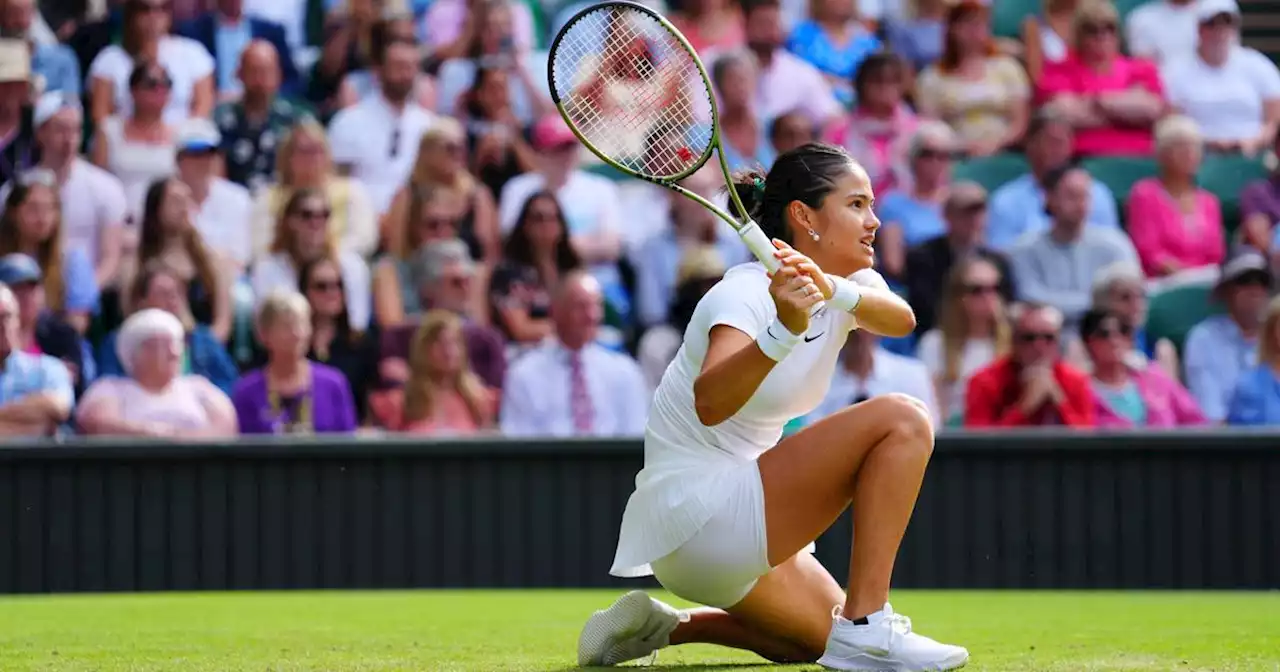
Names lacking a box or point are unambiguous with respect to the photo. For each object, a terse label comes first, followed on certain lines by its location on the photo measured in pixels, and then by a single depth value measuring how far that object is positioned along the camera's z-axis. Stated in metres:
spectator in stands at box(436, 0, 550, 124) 20.41
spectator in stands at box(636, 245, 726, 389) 18.02
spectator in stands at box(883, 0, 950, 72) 21.23
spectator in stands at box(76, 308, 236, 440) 16.50
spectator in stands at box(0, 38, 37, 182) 19.26
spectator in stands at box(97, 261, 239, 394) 17.52
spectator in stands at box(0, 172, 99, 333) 18.05
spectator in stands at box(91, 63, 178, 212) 19.34
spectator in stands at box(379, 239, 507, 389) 17.69
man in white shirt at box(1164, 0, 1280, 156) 20.80
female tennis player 7.92
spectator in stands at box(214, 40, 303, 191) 19.70
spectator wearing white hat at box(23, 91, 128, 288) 18.61
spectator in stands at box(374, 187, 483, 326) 18.55
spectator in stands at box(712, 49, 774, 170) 19.56
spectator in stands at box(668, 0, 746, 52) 20.86
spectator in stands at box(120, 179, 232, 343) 17.94
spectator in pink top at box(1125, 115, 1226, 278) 19.44
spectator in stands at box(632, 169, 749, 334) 18.84
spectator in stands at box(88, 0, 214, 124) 19.87
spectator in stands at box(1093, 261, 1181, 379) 17.86
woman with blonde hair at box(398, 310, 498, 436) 16.98
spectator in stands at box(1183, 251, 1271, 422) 18.16
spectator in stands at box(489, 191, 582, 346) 18.16
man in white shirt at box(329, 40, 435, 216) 19.91
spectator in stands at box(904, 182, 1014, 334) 18.61
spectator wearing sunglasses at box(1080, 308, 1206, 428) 17.25
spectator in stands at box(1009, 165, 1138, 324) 18.84
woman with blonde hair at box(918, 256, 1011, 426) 17.97
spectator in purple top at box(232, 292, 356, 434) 16.84
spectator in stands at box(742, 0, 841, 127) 20.41
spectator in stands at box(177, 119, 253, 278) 18.97
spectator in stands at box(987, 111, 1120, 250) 19.52
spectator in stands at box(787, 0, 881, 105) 21.16
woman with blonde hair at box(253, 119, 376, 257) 18.97
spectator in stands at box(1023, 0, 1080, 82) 20.97
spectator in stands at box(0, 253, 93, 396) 17.31
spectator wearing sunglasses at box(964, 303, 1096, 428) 16.84
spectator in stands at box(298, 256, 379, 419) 17.62
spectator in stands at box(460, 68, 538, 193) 19.75
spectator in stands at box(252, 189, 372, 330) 18.41
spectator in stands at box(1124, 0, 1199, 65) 21.19
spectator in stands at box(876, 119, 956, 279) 19.25
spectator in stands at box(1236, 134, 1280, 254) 19.39
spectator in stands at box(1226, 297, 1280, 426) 17.06
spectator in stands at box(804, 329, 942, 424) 17.17
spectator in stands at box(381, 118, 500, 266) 18.95
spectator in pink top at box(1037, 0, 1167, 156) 20.53
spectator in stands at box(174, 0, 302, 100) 20.37
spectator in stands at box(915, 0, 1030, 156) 20.55
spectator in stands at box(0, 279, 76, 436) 16.45
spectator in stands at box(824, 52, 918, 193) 20.00
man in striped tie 17.39
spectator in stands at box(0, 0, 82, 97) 19.80
